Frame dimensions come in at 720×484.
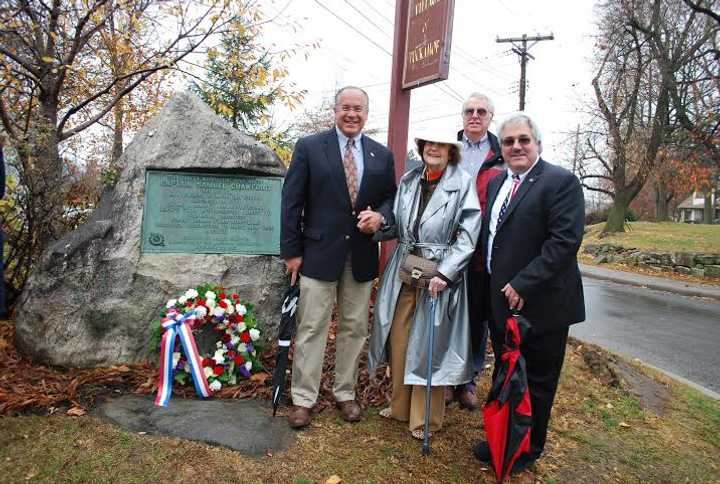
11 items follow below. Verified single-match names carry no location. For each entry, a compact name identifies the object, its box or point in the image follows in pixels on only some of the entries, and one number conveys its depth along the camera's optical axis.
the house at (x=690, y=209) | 57.78
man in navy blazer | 3.09
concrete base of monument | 2.80
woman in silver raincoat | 2.93
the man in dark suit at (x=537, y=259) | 2.54
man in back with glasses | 3.21
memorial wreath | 3.37
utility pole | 23.70
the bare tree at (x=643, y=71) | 14.61
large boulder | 3.53
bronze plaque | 3.81
